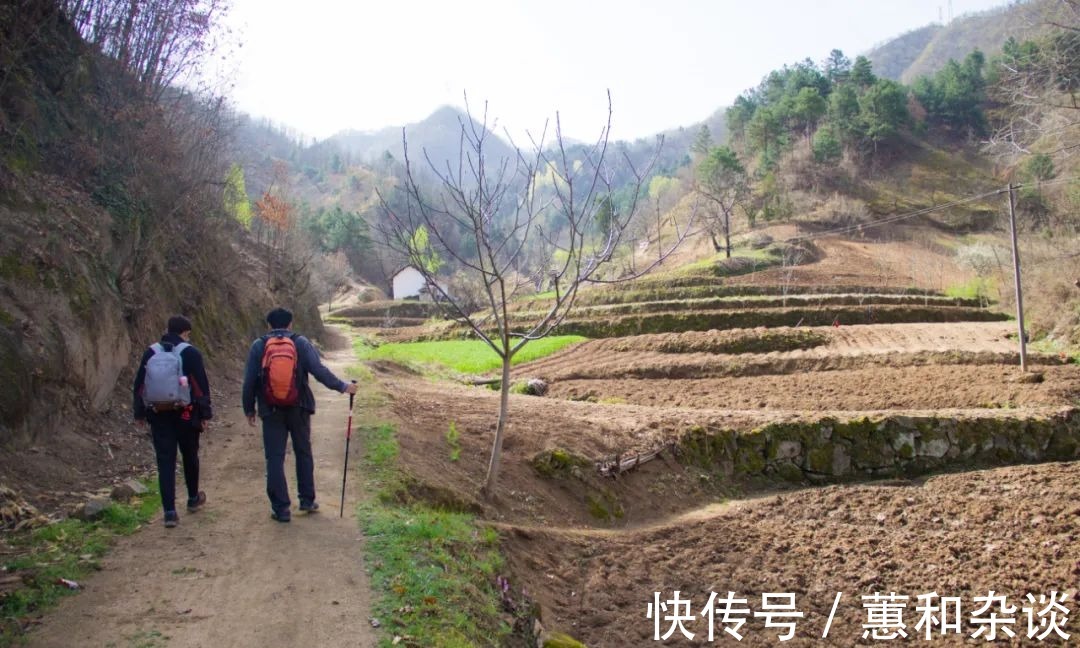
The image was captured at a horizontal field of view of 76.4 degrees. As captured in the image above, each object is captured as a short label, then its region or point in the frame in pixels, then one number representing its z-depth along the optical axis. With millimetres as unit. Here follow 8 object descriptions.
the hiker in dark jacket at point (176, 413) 6238
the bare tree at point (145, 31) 15156
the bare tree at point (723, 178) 59469
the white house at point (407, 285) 74812
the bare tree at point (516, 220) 7508
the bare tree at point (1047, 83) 15953
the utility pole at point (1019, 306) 17422
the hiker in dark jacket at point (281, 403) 6434
